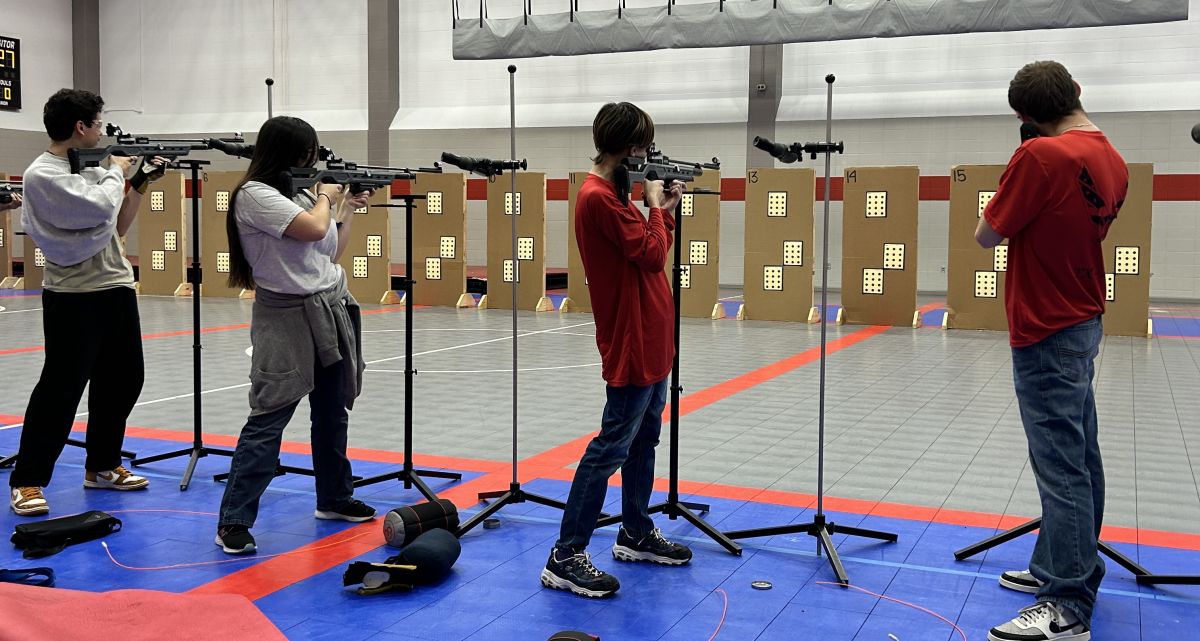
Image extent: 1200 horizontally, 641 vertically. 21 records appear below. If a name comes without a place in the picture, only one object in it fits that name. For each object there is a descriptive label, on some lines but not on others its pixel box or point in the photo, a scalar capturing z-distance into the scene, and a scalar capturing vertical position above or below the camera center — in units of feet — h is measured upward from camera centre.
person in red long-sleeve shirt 10.64 -0.55
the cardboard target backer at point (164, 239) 51.67 +0.65
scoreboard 59.11 +10.02
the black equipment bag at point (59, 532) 12.14 -3.31
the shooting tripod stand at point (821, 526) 12.07 -3.24
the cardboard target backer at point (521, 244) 45.39 +0.49
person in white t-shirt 12.07 -0.47
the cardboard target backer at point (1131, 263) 36.57 -0.09
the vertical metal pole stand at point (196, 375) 16.22 -1.90
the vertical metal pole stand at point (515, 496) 13.66 -3.25
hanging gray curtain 40.06 +9.78
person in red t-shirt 9.78 -0.39
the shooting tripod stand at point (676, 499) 12.82 -3.18
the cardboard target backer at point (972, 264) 38.70 -0.17
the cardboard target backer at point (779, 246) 41.47 +0.46
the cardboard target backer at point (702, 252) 42.70 +0.20
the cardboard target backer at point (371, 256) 48.42 -0.09
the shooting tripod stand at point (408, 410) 14.94 -2.24
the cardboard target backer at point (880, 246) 40.01 +0.47
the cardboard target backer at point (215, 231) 50.88 +1.06
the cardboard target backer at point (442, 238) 46.85 +0.75
